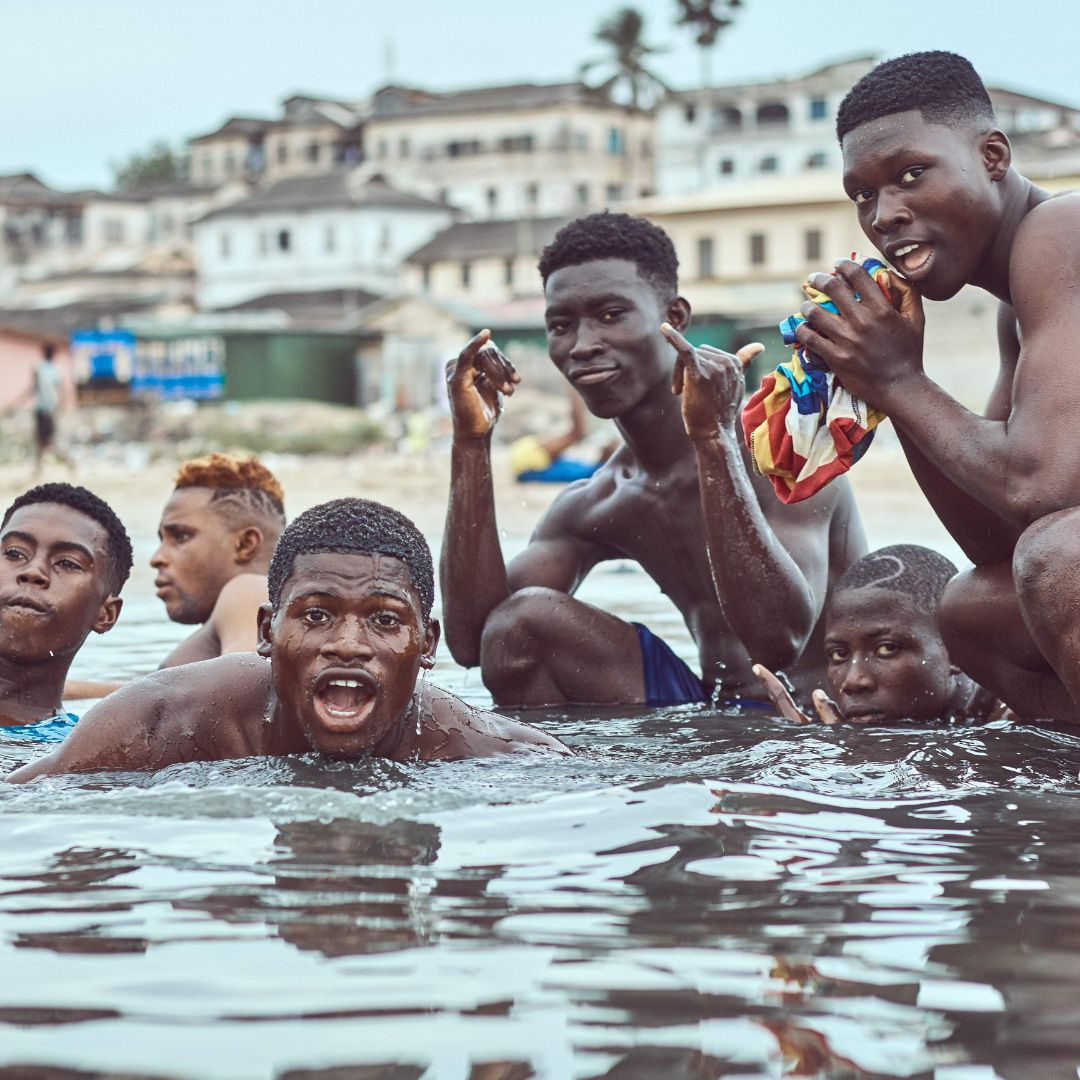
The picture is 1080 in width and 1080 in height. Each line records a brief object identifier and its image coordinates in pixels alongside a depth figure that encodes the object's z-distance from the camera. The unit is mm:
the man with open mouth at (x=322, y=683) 4332
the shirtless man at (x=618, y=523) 6066
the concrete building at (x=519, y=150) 62531
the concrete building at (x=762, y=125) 58062
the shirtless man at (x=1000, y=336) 4250
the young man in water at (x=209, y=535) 6816
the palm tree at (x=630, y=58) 65500
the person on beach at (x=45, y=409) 28219
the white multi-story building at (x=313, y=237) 59031
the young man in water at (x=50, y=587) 5836
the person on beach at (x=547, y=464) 23312
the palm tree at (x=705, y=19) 63906
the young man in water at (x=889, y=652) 5797
